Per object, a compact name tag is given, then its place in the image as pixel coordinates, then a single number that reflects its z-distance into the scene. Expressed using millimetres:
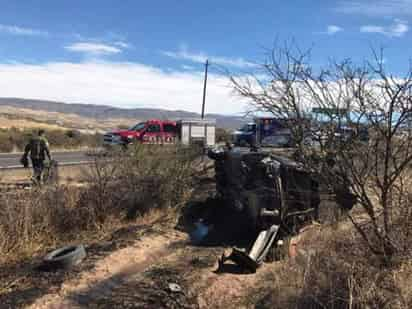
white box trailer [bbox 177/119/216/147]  28344
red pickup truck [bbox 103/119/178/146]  26875
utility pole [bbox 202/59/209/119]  48750
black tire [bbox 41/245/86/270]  6586
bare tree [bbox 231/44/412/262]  4715
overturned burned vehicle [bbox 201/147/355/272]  7652
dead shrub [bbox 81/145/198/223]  9406
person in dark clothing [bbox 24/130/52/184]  13148
